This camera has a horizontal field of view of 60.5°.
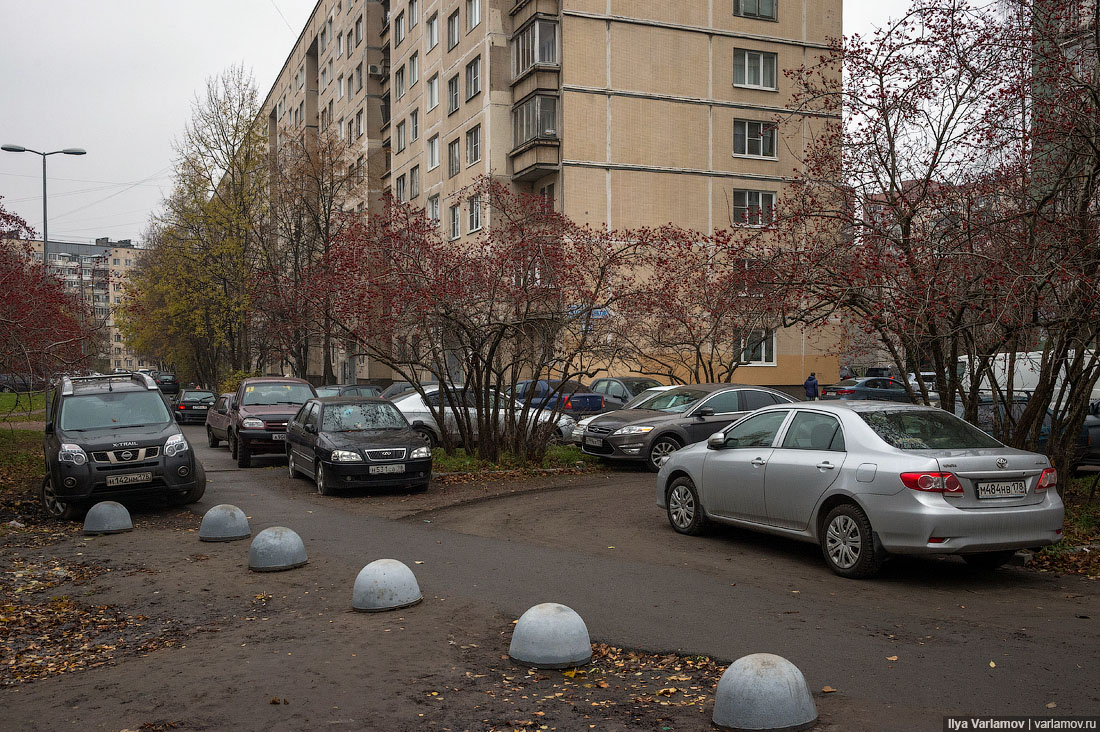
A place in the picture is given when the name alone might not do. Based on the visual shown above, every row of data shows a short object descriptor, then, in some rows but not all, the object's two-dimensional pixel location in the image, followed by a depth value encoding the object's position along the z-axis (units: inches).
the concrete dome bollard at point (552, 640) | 226.5
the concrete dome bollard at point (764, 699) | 182.4
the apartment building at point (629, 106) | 1393.9
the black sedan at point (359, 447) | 561.9
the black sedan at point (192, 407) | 1536.7
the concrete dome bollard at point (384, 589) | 285.1
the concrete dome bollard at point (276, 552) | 350.0
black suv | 486.6
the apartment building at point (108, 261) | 5861.2
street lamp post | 1335.1
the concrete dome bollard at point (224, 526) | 418.6
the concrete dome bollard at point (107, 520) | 446.3
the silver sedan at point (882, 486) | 304.2
